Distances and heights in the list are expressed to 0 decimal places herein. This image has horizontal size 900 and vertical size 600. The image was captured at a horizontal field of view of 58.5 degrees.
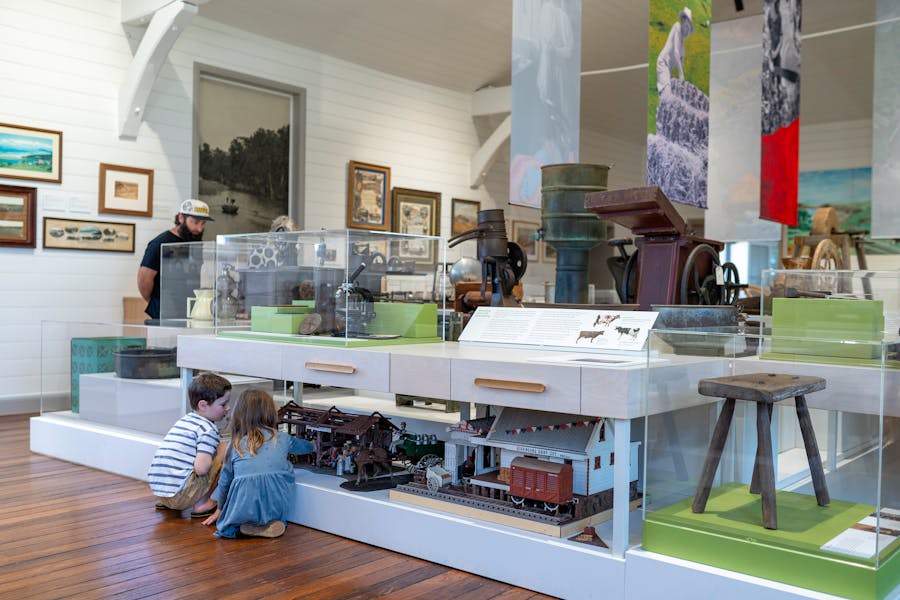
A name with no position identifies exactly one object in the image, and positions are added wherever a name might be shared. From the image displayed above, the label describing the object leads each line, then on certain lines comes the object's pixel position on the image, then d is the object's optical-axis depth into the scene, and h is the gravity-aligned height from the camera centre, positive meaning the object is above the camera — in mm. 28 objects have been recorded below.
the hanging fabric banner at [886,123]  7809 +1809
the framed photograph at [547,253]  13195 +738
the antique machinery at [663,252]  3697 +234
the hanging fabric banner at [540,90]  5930 +1570
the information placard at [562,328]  3400 -136
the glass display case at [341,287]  4047 +34
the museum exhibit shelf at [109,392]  4762 -650
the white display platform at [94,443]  4727 -970
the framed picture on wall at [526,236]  12656 +973
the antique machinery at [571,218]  4285 +431
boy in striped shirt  3967 -834
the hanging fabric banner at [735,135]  8648 +1848
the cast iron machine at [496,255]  4445 +238
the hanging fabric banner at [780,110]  7004 +1754
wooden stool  2549 -386
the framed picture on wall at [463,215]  11555 +1181
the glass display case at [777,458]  2402 -505
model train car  3091 -717
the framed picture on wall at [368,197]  10117 +1253
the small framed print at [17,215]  7094 +635
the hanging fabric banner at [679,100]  5859 +1537
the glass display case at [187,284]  5363 +45
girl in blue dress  3637 -843
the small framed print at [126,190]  7691 +961
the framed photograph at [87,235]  7406 +506
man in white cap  6637 +443
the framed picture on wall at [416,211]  10727 +1148
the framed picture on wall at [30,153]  7098 +1204
